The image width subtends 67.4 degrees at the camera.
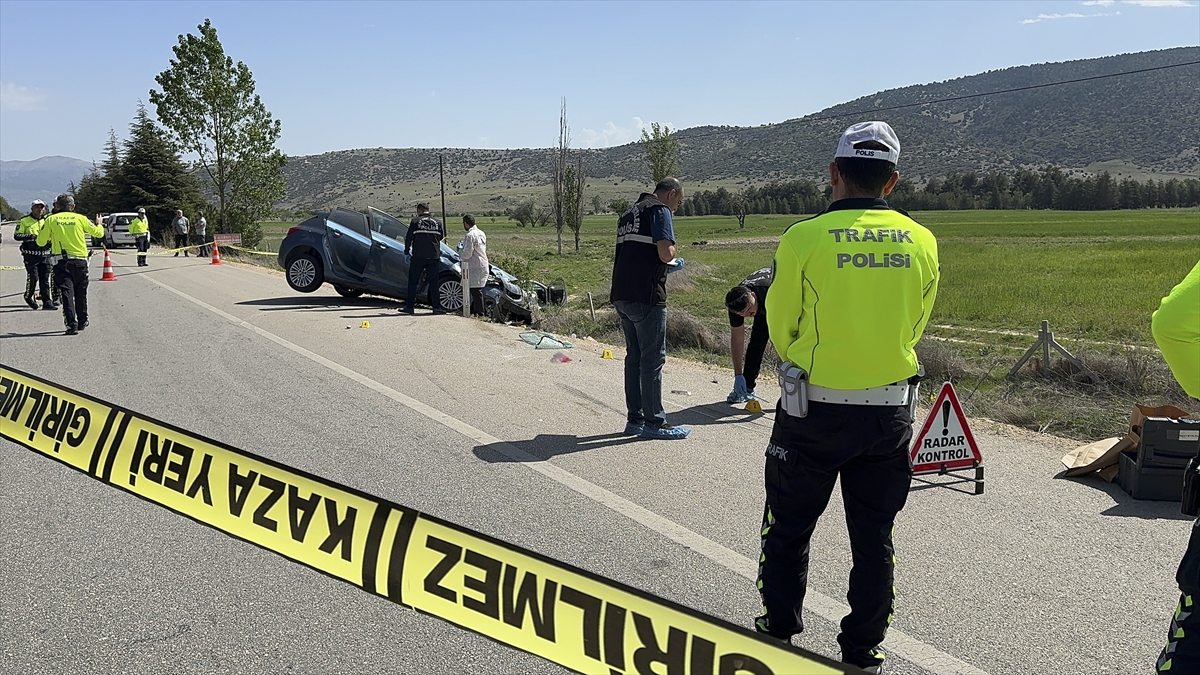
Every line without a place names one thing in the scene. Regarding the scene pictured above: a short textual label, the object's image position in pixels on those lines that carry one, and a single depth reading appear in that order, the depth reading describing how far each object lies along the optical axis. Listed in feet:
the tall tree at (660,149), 172.14
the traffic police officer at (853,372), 9.64
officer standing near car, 47.42
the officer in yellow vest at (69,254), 38.40
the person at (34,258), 45.57
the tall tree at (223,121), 129.49
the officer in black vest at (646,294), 21.27
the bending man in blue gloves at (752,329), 24.99
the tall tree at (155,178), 158.20
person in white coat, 44.88
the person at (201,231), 113.70
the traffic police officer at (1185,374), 7.65
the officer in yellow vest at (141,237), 62.78
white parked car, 131.75
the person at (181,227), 116.37
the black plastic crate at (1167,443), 16.98
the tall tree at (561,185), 162.20
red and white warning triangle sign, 18.13
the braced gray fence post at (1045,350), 29.84
